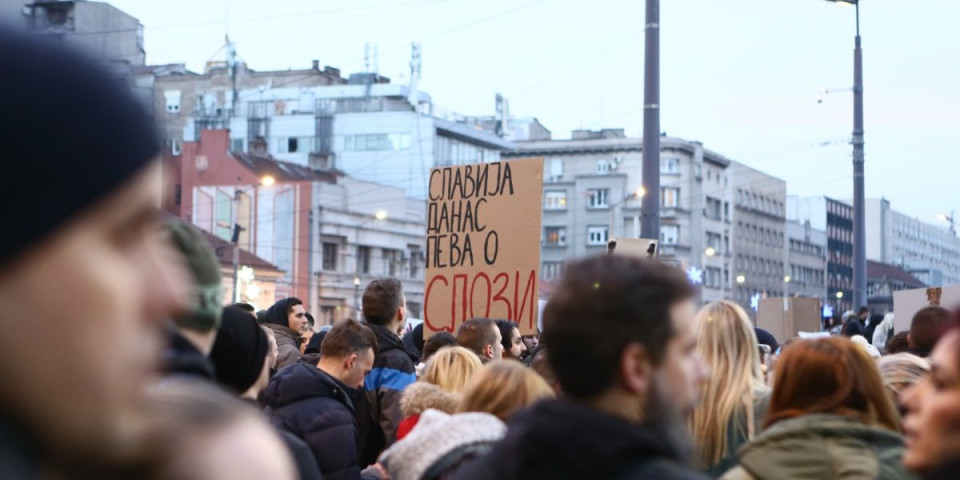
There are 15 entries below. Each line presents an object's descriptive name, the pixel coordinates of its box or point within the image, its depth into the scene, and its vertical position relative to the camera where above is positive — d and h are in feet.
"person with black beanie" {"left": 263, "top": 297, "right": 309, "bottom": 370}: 35.09 -0.62
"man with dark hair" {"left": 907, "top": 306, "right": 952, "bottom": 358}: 24.97 -0.41
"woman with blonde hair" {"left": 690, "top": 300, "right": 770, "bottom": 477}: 17.21 -1.08
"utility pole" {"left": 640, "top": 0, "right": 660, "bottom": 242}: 47.51 +5.96
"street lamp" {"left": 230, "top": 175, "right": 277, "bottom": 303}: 131.95 +5.82
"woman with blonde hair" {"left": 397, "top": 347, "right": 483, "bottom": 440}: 19.51 -1.20
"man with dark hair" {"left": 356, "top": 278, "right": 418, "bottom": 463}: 27.84 -1.53
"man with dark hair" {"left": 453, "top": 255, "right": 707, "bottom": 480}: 8.04 -0.41
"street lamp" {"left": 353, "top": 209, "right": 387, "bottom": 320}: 230.48 +4.10
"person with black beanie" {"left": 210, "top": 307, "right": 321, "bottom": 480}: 13.01 -0.54
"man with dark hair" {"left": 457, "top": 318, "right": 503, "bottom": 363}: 27.94 -0.77
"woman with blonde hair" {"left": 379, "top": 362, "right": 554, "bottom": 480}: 14.30 -1.30
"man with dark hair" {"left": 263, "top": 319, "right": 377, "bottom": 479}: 22.58 -1.75
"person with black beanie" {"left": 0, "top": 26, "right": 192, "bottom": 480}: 3.53 +0.08
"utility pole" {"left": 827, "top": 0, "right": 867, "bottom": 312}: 89.92 +6.98
